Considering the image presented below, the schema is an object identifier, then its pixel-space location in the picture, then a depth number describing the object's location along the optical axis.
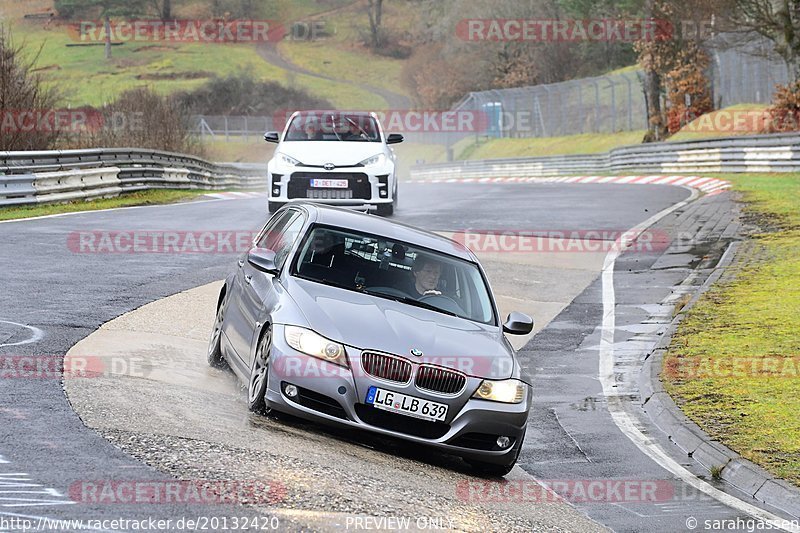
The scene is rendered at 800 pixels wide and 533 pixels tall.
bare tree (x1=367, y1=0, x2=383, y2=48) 141.75
